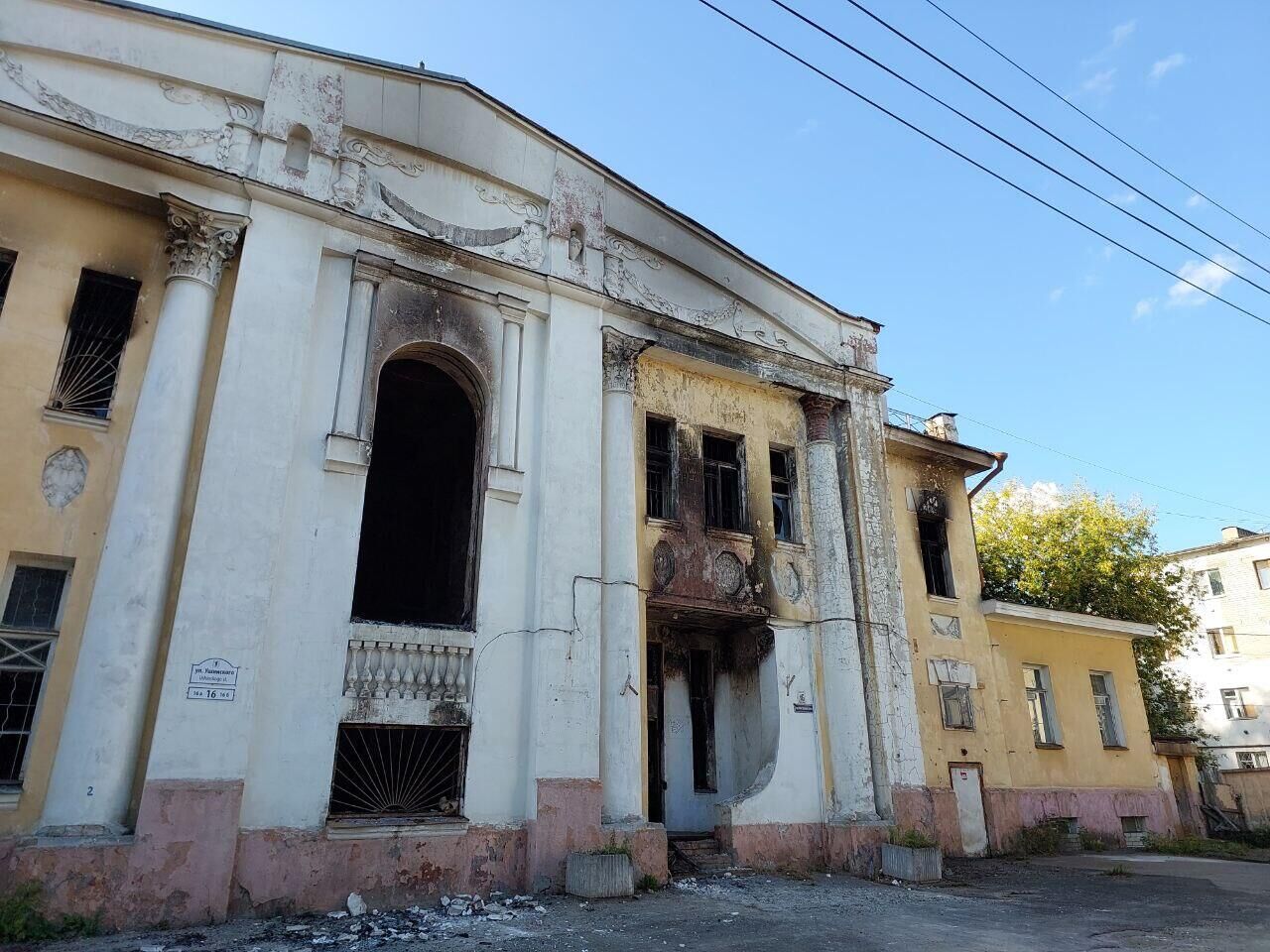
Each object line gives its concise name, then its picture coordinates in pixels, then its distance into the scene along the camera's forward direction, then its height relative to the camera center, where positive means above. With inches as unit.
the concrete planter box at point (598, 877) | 343.3 -41.7
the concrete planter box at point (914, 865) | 427.8 -46.4
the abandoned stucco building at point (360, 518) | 303.1 +115.8
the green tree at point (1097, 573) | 908.6 +213.7
